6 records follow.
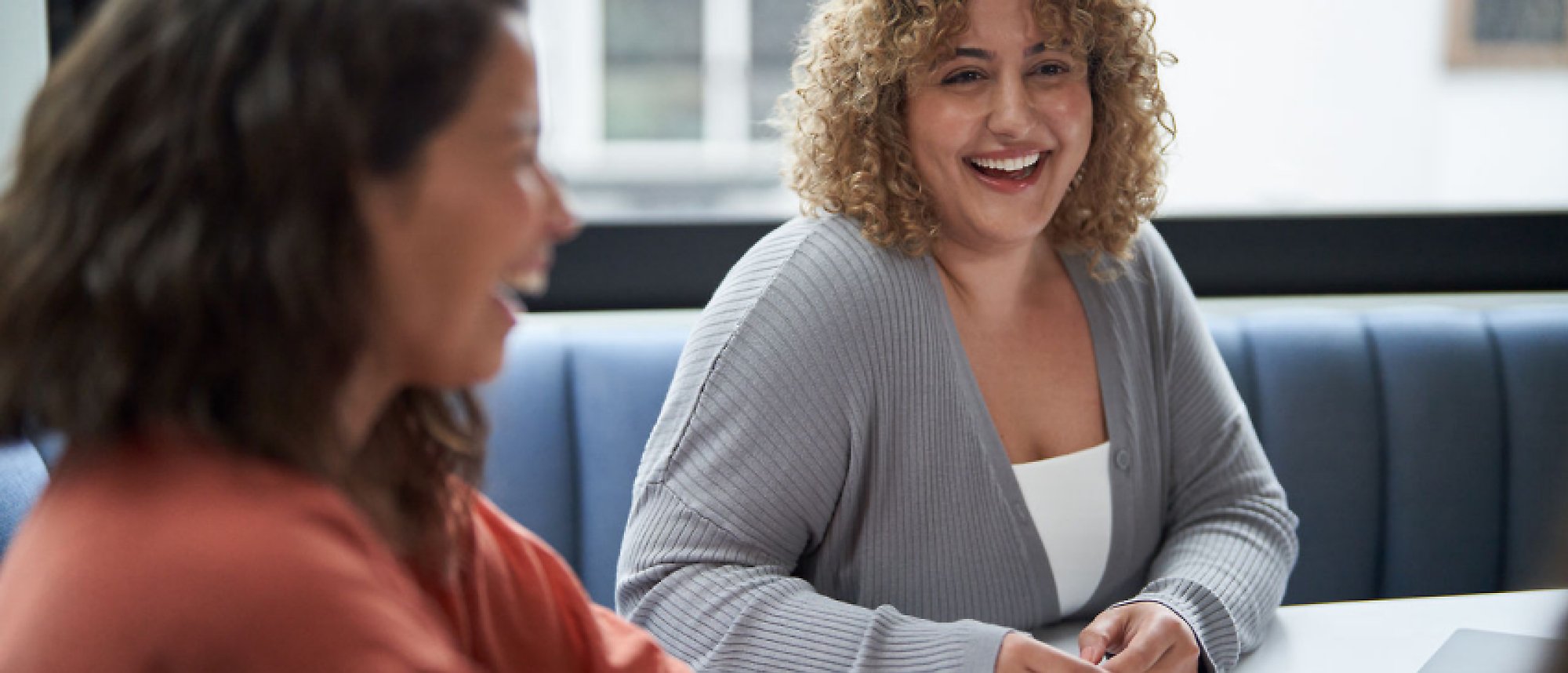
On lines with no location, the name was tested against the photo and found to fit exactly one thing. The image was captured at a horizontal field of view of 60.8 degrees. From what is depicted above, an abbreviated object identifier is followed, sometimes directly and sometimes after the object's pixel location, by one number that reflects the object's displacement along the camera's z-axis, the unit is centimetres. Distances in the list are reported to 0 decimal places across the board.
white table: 129
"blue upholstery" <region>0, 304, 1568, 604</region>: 209
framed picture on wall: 244
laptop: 123
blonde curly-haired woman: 138
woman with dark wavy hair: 58
